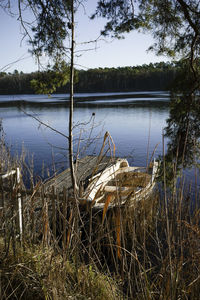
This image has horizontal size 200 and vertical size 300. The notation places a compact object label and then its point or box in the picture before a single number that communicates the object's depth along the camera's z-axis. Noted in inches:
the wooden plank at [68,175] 250.7
